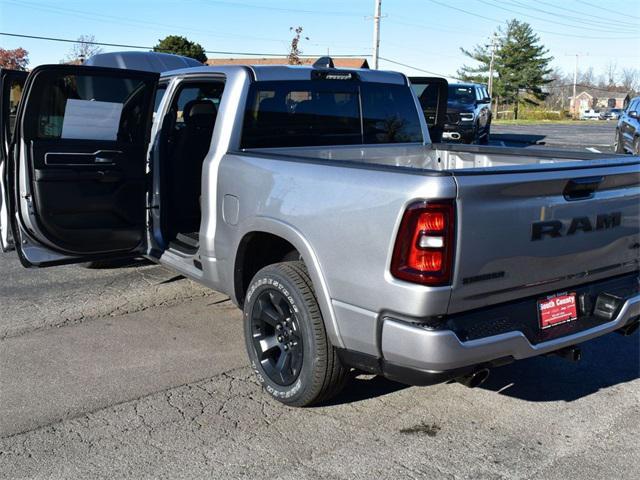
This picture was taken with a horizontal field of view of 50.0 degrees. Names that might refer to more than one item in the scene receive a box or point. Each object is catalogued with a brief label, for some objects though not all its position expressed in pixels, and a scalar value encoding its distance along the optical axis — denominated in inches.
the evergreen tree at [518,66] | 2706.7
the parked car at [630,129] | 531.2
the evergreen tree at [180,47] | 1503.4
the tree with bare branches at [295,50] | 1358.0
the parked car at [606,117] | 2357.3
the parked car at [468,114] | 725.9
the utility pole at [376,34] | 1299.2
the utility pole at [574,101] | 3935.3
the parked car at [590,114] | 2992.1
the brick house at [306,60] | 1581.6
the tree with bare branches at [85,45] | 1521.9
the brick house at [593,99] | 4161.4
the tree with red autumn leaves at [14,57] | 1678.2
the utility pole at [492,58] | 2620.6
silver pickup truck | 121.7
